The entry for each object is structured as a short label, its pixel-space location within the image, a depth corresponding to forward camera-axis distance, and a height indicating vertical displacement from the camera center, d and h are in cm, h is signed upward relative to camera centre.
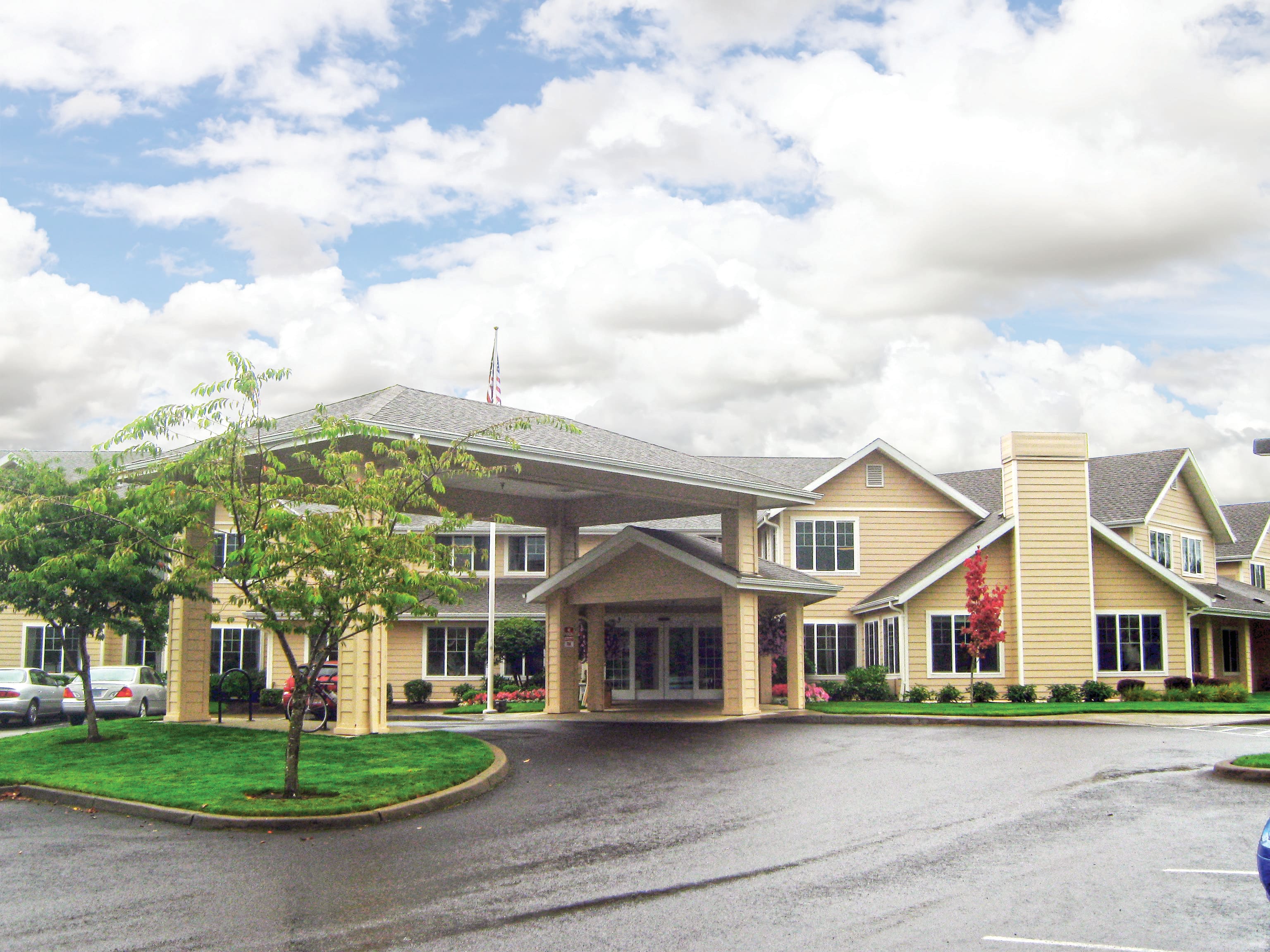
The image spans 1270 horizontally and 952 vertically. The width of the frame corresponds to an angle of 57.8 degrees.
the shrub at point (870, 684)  3225 -243
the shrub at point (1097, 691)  3086 -257
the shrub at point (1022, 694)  3094 -263
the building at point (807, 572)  2383 +69
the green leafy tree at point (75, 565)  1808 +68
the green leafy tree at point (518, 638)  3578 -114
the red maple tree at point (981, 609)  2992 -33
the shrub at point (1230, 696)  2961 -262
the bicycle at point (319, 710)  2033 -204
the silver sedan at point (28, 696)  2745 -217
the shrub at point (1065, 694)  3109 -266
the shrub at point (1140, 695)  3080 -269
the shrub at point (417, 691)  3644 -281
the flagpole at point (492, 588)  3058 +39
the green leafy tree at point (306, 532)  1271 +79
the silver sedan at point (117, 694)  2878 -222
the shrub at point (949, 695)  3112 -267
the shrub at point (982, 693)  3114 -260
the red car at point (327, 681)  2222 -159
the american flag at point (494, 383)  3055 +579
